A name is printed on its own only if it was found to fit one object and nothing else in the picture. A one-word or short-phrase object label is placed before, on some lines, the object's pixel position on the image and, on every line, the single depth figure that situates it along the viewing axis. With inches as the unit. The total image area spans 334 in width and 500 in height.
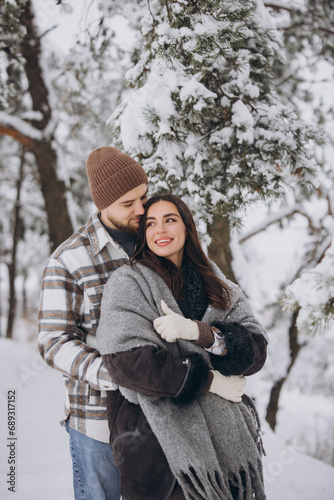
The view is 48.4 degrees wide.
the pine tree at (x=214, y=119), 94.6
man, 73.9
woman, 59.9
